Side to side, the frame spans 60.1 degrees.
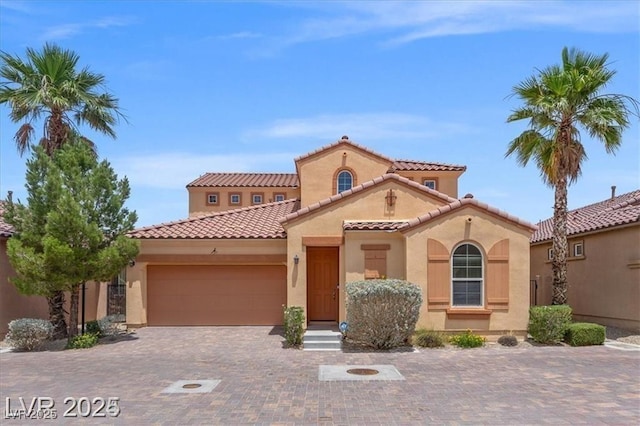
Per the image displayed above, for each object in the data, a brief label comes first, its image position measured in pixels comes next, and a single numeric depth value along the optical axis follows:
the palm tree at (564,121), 16.55
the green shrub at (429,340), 15.55
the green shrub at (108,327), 18.07
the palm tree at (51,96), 16.83
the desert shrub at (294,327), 15.56
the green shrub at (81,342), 15.94
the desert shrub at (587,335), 15.77
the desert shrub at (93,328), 17.52
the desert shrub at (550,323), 15.81
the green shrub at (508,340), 15.72
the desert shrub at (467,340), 15.52
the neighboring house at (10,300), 17.55
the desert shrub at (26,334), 15.67
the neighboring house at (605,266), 18.05
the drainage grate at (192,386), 10.58
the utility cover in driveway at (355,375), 11.61
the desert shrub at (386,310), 15.16
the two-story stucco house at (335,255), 16.23
